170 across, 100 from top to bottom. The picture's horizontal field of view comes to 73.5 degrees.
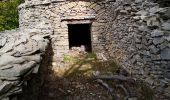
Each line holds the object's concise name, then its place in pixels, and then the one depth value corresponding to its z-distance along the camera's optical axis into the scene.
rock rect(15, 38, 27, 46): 2.84
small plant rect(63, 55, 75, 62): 3.93
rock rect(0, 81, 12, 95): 1.65
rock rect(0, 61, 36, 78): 1.83
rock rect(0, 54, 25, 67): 2.03
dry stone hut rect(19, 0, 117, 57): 4.03
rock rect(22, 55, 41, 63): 2.25
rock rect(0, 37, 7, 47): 3.54
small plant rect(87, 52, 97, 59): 4.06
